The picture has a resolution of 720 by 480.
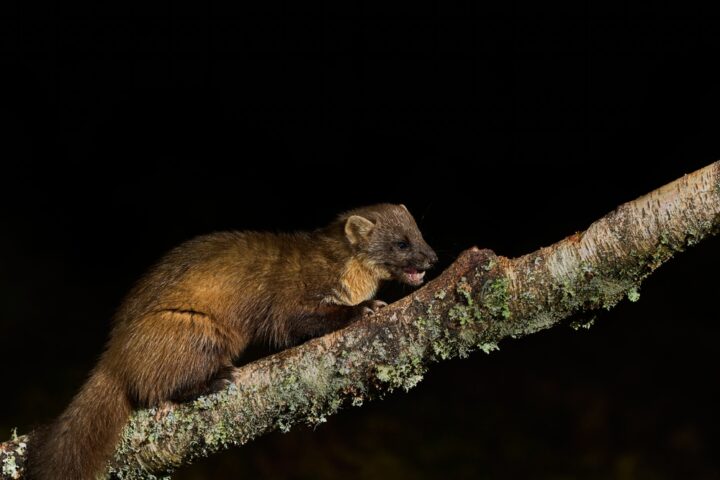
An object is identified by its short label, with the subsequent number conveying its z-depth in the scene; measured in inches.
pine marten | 136.4
